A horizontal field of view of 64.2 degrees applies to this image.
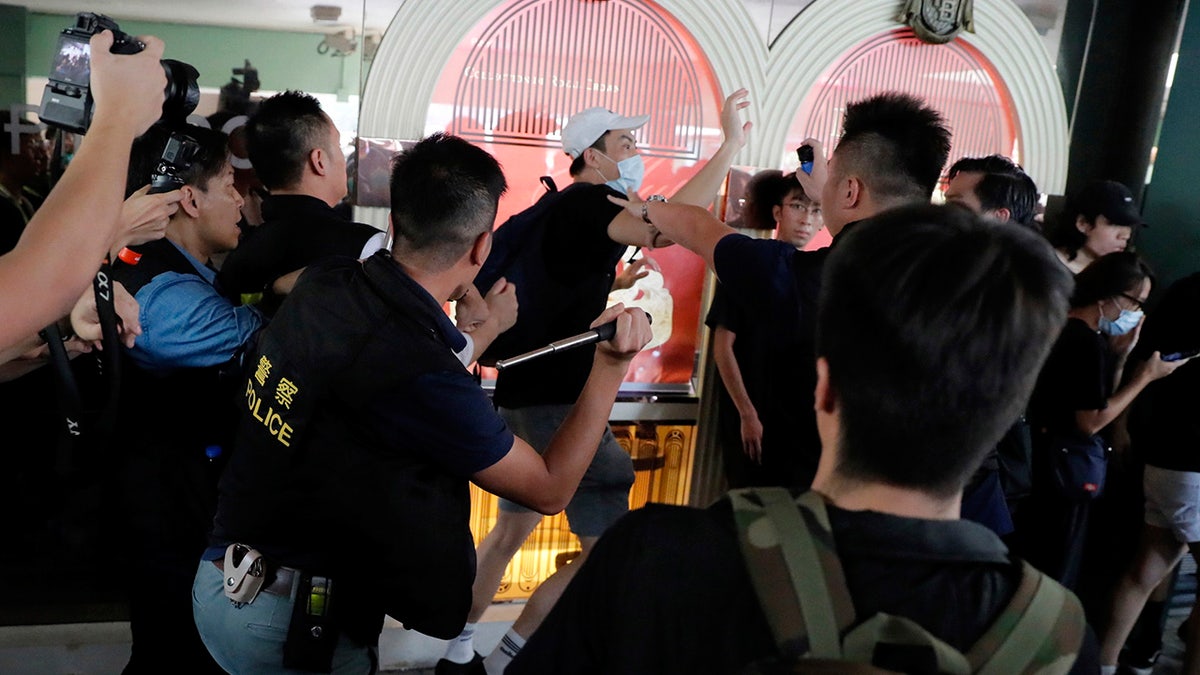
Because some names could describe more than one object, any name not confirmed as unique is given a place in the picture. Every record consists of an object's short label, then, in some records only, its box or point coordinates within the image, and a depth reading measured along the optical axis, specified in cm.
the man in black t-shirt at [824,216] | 203
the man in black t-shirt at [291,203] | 246
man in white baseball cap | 280
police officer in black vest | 164
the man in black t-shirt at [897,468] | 91
